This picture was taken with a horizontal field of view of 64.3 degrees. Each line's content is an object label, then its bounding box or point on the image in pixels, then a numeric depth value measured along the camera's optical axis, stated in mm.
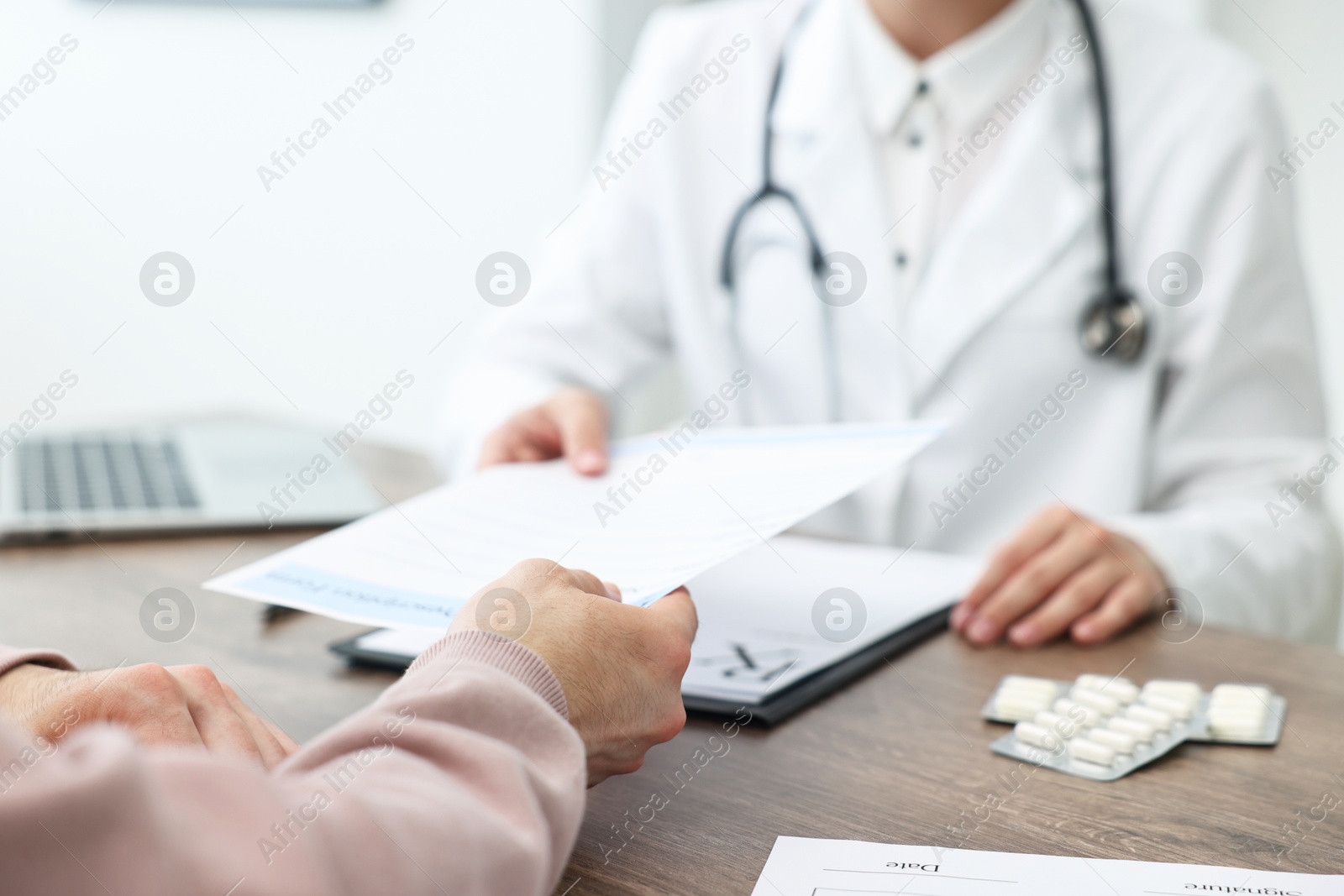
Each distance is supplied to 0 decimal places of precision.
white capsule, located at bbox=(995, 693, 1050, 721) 622
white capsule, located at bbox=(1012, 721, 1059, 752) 579
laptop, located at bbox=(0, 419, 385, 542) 980
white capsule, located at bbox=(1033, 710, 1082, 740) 590
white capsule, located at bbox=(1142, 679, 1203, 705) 636
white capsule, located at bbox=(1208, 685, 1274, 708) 635
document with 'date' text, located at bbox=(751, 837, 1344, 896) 444
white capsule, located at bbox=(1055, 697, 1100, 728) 604
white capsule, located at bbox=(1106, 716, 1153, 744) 582
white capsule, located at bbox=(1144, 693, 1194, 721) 612
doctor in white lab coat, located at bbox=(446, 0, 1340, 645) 1146
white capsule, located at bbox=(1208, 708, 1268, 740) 603
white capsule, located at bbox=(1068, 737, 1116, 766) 562
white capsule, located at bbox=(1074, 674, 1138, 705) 640
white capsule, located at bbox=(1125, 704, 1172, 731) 595
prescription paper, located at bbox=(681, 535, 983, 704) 681
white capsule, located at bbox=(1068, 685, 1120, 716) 618
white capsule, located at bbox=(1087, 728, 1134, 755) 571
